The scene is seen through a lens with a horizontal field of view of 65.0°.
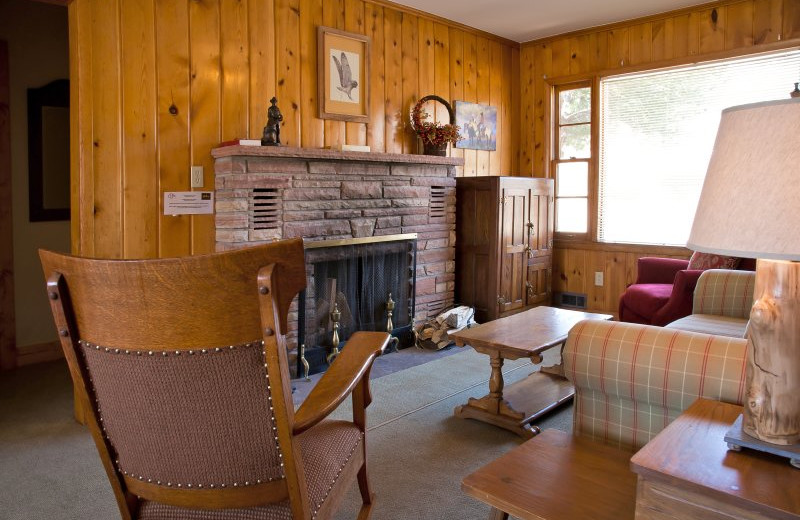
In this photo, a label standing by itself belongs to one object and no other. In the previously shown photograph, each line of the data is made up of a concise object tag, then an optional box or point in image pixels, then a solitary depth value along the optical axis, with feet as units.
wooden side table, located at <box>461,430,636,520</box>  4.85
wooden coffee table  9.39
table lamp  3.74
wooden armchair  3.81
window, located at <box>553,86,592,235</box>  17.98
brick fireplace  11.48
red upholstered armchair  12.69
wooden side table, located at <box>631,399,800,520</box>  3.77
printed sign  11.15
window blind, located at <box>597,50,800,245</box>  15.10
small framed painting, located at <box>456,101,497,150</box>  17.10
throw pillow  13.14
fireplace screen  12.63
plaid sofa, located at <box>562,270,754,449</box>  5.66
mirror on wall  13.43
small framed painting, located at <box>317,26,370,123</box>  13.55
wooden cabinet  15.90
